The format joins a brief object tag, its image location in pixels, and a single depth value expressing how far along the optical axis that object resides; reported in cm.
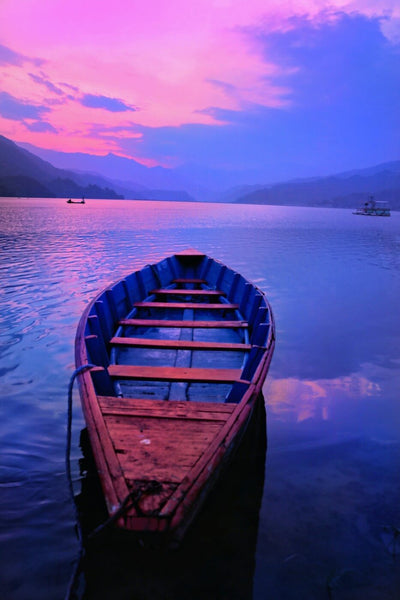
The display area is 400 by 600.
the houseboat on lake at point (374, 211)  11838
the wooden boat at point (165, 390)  254
